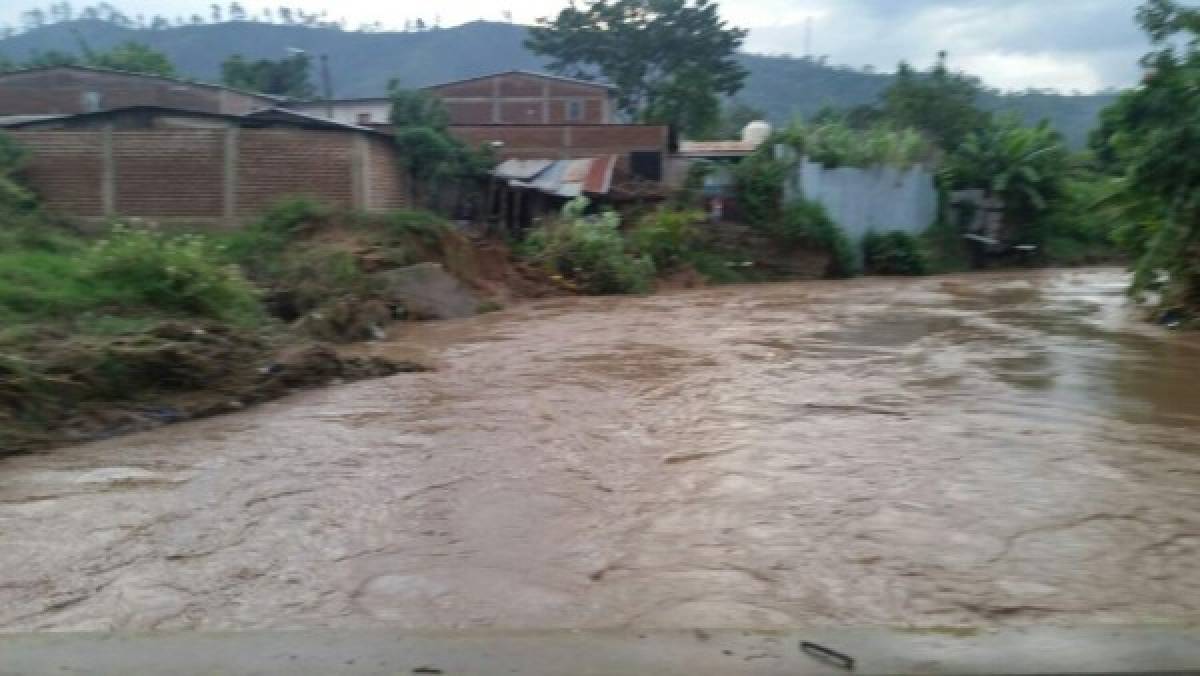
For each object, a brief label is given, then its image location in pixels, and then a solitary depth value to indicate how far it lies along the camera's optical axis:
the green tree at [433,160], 22.14
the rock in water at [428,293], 17.50
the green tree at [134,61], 43.28
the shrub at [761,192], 28.08
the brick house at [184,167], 20.12
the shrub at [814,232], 27.81
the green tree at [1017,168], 31.12
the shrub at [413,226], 19.31
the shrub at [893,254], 29.28
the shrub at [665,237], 25.14
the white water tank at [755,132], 35.56
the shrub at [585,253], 22.55
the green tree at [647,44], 46.12
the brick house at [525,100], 44.25
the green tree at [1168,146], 15.29
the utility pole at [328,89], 36.97
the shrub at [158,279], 12.05
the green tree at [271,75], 47.72
